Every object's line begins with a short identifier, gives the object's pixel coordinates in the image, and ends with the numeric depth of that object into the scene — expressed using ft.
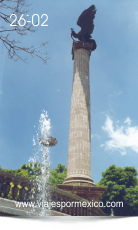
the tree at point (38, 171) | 129.59
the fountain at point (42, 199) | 29.33
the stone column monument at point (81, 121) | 51.11
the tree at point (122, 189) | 101.91
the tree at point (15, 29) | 19.01
